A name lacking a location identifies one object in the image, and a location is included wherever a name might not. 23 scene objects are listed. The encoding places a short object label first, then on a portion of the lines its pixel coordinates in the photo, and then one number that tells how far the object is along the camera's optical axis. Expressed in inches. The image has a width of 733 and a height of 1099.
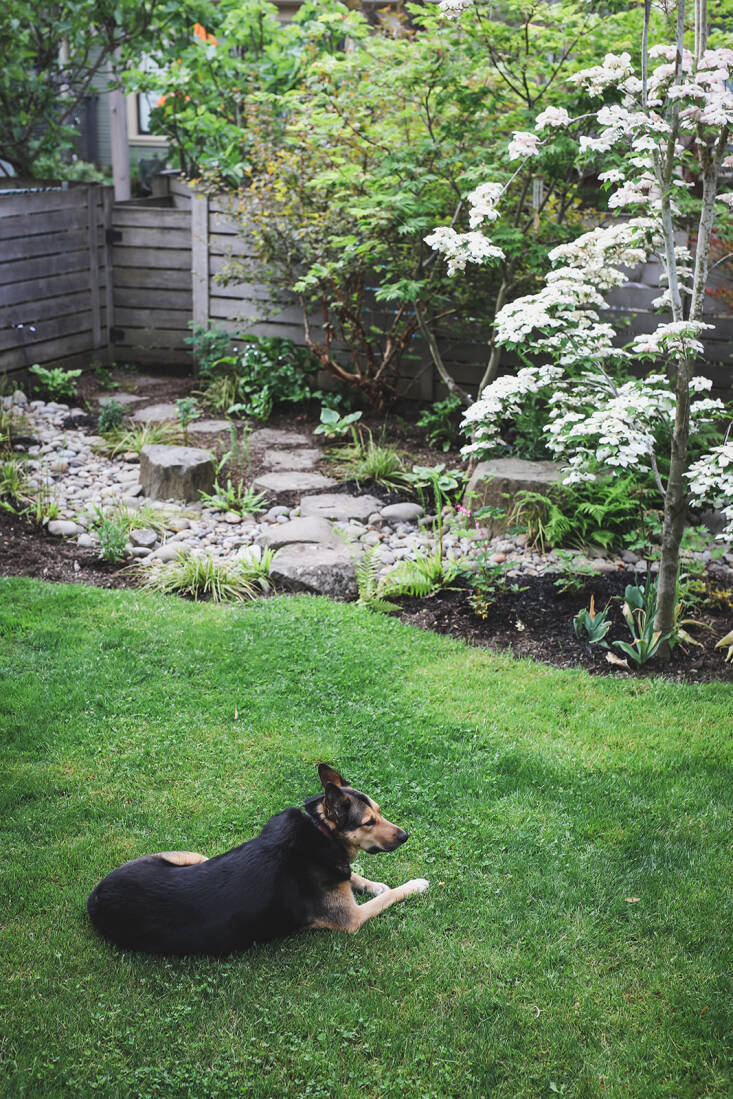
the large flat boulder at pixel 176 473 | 282.5
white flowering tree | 169.8
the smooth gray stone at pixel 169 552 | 245.1
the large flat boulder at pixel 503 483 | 254.4
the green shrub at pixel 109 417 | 334.6
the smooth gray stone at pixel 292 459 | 313.4
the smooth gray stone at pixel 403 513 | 272.8
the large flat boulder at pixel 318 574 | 229.6
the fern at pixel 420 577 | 228.7
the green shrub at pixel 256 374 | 361.7
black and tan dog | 116.9
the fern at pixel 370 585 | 221.3
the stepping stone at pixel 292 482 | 292.2
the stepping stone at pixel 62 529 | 259.0
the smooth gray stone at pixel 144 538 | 255.6
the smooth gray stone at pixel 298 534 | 249.9
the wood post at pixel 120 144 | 470.0
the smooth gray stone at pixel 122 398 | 374.6
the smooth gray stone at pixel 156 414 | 348.8
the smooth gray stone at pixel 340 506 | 273.4
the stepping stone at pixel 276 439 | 335.1
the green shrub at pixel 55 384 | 363.3
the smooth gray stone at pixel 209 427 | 341.5
